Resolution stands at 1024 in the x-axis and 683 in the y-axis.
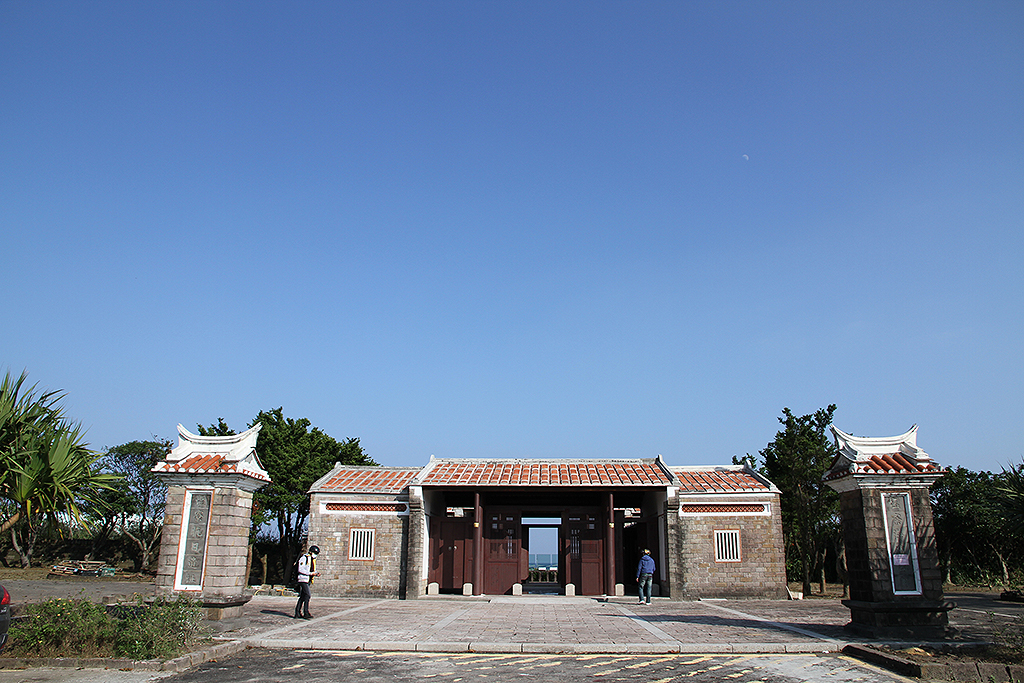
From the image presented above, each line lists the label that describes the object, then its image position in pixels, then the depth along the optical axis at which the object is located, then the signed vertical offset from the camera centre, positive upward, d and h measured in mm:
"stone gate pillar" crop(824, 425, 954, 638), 10945 -329
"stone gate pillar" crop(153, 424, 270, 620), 11898 -272
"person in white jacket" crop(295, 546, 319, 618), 13680 -1321
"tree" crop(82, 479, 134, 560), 34844 -690
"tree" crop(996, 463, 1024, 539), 11992 +402
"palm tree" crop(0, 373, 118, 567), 8992 +564
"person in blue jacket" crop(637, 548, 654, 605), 17875 -1530
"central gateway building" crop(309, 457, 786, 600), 20188 -552
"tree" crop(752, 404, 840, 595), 24672 +1298
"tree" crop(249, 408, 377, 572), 28422 +1889
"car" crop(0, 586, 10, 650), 7601 -1246
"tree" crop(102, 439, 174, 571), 35906 +662
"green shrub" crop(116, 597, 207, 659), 8539 -1625
